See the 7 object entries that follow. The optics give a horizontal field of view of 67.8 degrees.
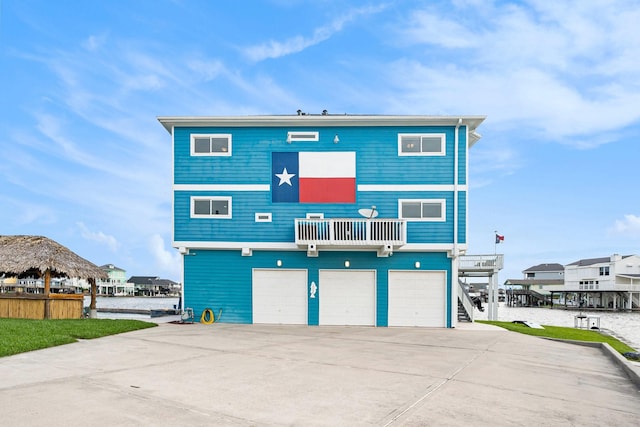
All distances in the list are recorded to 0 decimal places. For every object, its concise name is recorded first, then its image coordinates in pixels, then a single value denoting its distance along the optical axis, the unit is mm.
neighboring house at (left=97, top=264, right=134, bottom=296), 120769
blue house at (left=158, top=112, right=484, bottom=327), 19469
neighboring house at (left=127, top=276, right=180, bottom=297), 125875
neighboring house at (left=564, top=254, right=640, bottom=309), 66000
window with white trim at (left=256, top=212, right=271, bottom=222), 19656
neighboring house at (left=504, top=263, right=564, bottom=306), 81062
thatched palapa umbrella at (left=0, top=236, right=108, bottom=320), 18766
